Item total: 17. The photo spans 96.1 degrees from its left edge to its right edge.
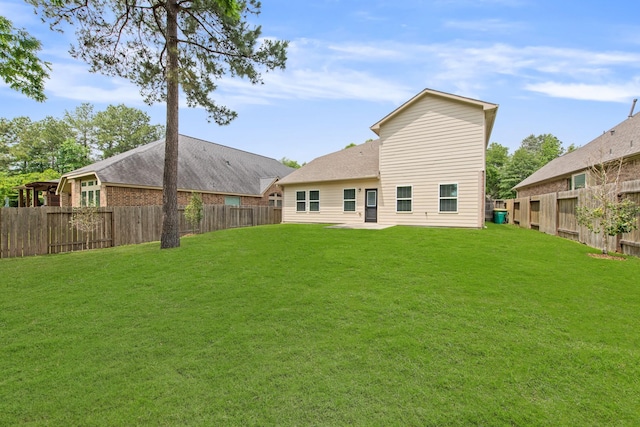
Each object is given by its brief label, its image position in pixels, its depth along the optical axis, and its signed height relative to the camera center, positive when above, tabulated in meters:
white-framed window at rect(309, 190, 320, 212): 18.03 +0.43
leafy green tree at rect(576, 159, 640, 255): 7.46 -0.13
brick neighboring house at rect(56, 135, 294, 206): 16.73 +1.95
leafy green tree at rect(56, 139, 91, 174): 35.66 +6.46
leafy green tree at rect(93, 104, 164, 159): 43.75 +12.27
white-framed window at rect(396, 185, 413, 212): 14.49 +0.47
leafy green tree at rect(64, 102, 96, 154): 42.53 +12.61
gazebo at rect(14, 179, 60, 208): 20.36 +1.33
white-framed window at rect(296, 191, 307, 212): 18.61 +0.41
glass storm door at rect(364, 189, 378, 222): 15.84 +0.07
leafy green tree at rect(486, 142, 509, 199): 42.06 +7.28
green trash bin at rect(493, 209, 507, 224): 19.47 -0.53
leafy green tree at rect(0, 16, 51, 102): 8.64 +4.67
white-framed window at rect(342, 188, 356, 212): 16.64 +0.48
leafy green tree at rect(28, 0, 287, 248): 9.52 +5.58
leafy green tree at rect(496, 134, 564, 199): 37.91 +5.52
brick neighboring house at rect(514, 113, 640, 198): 11.41 +2.28
